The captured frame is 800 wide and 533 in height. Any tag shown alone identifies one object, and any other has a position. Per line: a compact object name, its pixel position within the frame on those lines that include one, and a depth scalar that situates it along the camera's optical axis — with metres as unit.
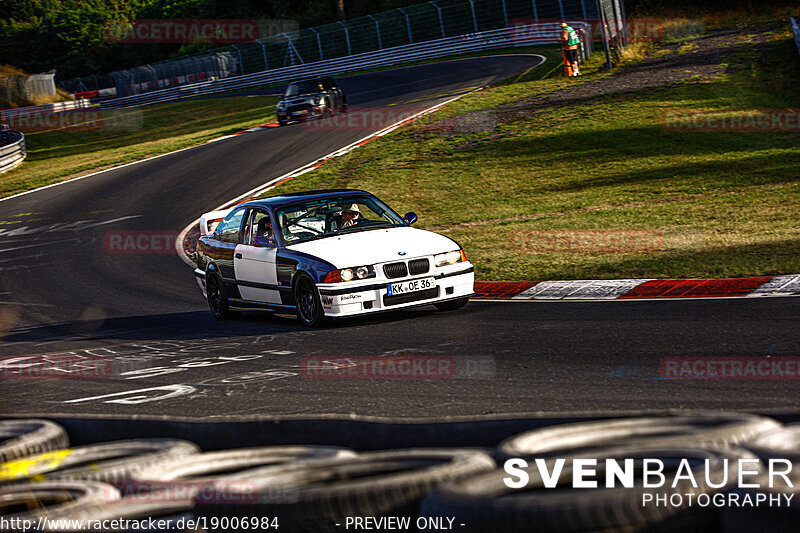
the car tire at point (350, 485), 6.65
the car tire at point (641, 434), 7.54
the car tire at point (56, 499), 7.10
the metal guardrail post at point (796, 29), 56.72
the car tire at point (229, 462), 8.15
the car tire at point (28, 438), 9.82
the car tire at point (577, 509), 5.96
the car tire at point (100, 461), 8.45
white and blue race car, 19.42
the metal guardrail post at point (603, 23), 59.07
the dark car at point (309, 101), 63.09
